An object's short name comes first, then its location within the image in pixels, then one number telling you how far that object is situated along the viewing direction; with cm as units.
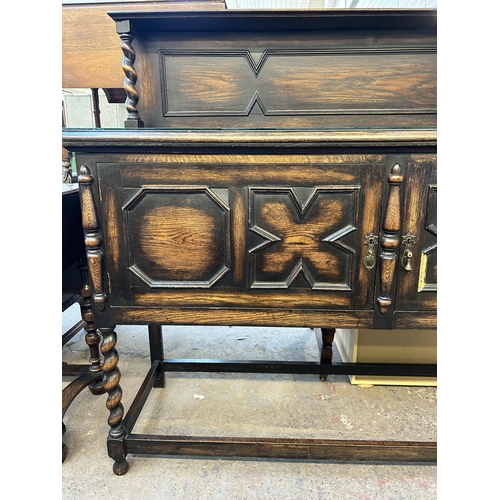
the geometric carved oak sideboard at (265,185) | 99
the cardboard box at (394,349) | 173
